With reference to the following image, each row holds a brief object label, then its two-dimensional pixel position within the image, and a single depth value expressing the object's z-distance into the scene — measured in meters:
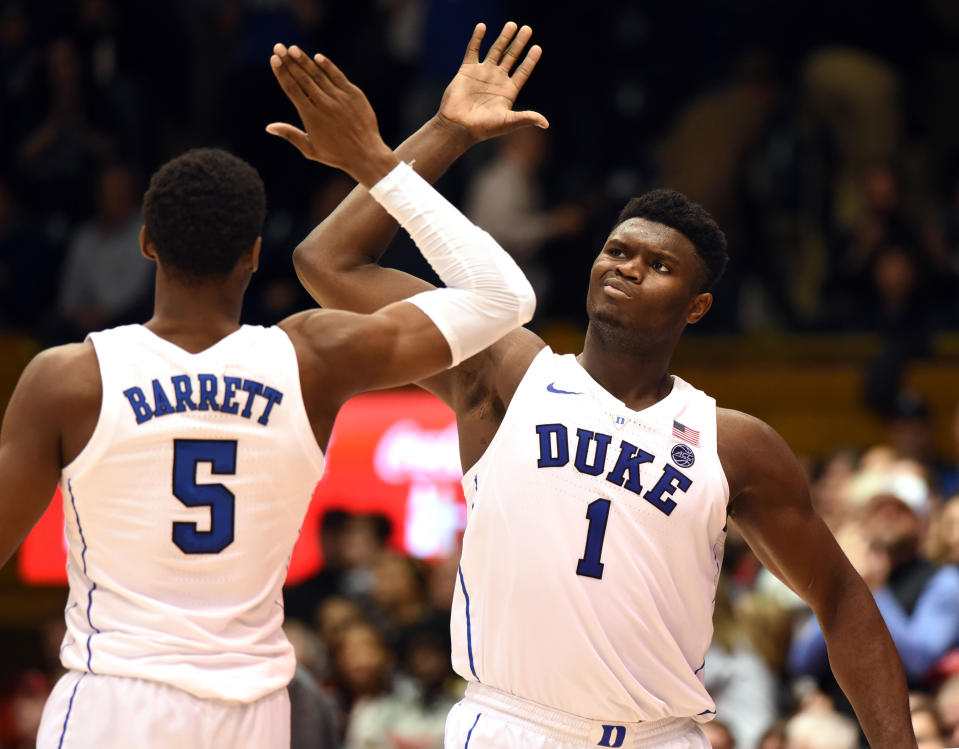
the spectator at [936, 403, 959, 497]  18.73
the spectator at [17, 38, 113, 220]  24.89
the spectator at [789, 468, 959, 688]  14.28
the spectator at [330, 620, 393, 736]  18.34
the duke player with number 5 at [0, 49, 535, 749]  7.59
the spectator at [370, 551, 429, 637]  19.98
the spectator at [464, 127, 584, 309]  23.08
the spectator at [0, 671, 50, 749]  19.33
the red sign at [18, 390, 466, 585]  23.50
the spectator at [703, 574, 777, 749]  15.67
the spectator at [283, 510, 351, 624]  21.37
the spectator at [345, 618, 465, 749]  17.69
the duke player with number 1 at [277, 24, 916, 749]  8.98
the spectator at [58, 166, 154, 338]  23.37
